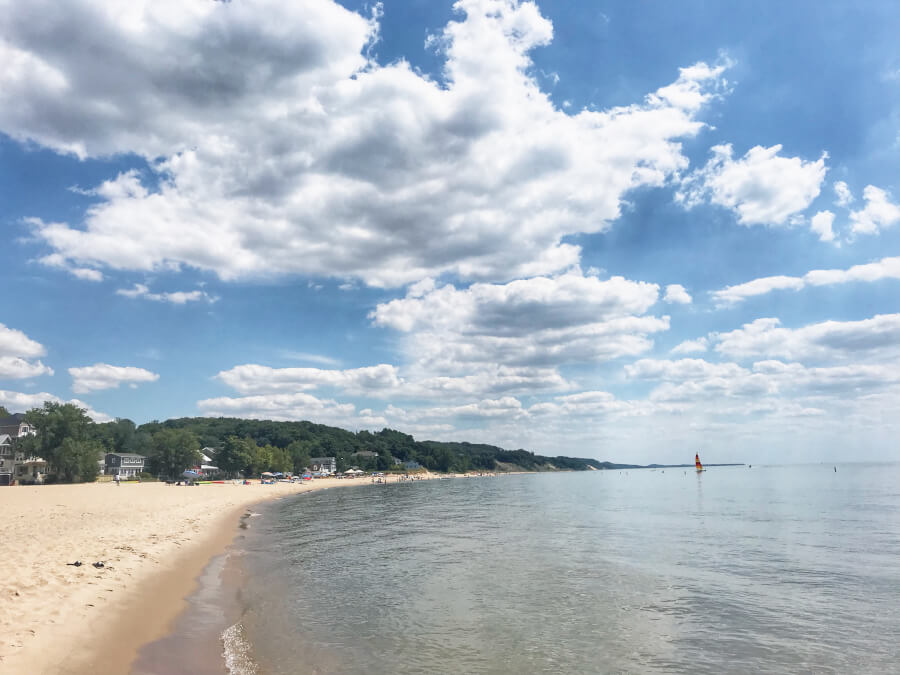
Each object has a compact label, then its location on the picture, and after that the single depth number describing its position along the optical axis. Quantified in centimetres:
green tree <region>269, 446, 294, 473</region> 15138
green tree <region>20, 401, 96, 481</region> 8250
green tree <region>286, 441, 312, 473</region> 17088
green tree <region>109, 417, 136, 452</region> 16595
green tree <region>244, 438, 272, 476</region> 13975
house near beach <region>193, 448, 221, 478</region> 13618
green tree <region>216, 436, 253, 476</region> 13588
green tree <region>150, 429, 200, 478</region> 11381
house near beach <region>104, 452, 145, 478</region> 12319
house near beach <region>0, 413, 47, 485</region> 8700
